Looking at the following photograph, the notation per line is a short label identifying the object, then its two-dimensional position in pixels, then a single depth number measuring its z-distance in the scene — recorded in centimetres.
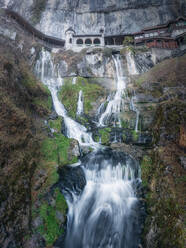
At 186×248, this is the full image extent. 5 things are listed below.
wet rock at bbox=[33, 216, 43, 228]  751
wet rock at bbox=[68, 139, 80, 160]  1190
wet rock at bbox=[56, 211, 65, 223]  830
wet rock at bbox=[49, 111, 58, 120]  1591
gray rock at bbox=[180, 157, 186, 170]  842
